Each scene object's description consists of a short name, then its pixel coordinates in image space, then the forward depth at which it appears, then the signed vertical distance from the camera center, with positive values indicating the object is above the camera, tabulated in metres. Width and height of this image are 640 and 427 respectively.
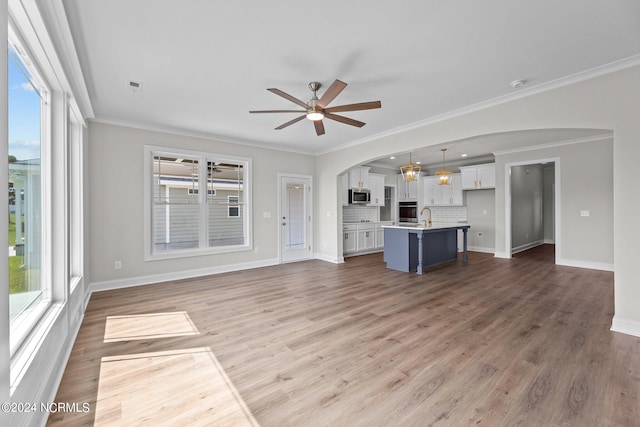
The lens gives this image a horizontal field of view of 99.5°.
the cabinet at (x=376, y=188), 8.02 +0.69
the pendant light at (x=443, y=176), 6.67 +0.88
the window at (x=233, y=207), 5.59 +0.10
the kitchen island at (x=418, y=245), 5.39 -0.72
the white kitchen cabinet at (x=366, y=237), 7.65 -0.75
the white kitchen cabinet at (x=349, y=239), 7.26 -0.76
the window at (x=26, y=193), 1.75 +0.14
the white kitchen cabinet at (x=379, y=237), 8.12 -0.77
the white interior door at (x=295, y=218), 6.36 -0.16
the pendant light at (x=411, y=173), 5.70 +0.81
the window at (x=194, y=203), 4.79 +0.16
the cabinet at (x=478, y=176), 7.23 +0.97
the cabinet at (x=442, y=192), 8.11 +0.60
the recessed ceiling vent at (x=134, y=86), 3.14 +1.50
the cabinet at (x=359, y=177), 7.44 +0.96
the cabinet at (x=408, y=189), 8.92 +0.74
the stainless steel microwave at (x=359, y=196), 7.53 +0.43
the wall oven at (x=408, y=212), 8.91 -0.02
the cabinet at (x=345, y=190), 7.32 +0.59
